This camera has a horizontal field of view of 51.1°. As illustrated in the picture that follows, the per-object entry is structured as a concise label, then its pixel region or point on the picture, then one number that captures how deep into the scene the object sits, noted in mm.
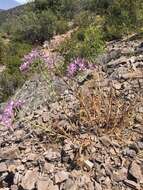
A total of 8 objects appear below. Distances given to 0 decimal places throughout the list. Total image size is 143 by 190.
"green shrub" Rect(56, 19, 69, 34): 6663
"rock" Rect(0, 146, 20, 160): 1711
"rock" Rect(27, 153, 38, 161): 1636
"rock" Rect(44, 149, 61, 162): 1600
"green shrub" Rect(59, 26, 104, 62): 2887
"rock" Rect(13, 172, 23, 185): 1550
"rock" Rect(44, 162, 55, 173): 1547
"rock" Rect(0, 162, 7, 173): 1657
